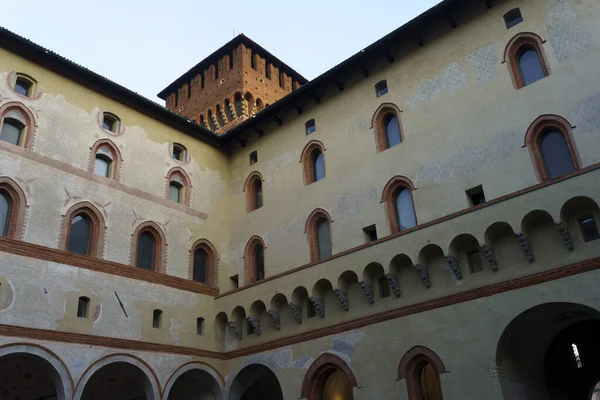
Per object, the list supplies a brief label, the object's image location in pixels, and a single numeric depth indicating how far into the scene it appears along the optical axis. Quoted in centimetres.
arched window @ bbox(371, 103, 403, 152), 1720
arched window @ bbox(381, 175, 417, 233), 1591
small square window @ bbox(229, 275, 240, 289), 2006
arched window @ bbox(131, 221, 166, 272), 1789
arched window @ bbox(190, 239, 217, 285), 1956
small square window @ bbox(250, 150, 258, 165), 2137
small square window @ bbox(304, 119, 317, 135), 1962
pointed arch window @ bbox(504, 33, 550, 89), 1460
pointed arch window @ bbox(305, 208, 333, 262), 1766
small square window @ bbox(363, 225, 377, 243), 1656
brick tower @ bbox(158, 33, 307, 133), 2788
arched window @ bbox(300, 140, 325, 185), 1895
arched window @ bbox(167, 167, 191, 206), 1995
